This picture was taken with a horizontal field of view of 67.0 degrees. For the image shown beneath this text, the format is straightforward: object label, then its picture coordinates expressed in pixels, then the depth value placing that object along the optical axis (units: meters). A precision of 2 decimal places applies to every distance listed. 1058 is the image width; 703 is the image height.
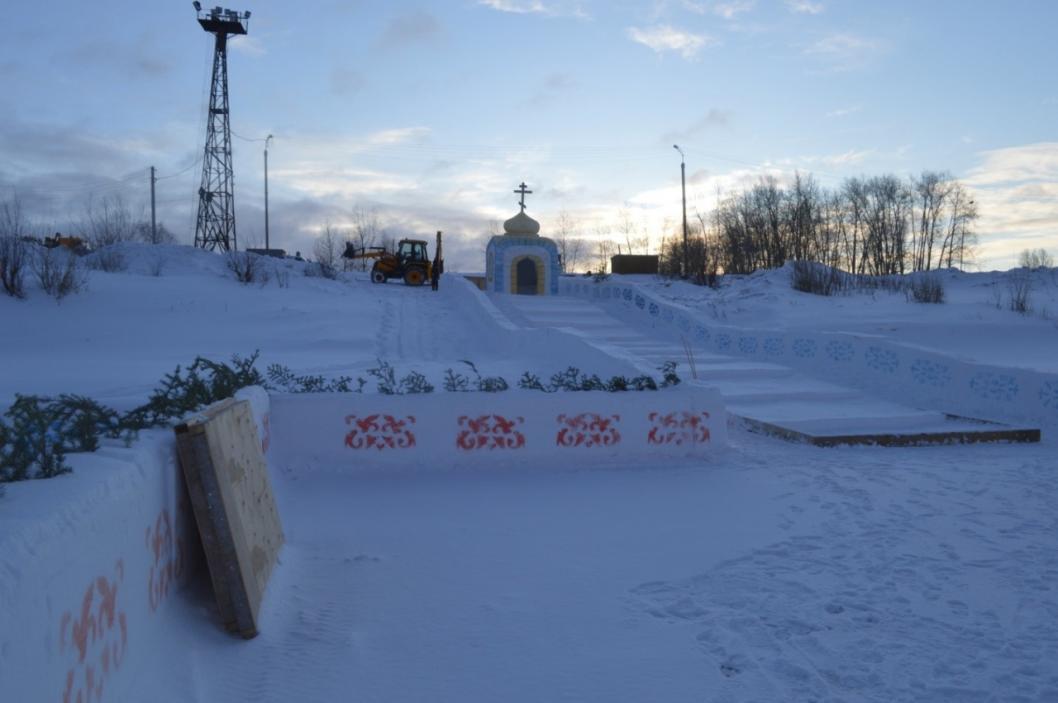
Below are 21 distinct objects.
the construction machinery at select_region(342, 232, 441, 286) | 29.25
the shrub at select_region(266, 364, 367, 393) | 8.00
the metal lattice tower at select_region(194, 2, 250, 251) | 36.75
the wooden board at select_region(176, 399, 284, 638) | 3.72
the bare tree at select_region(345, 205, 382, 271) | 46.34
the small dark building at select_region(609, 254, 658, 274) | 38.12
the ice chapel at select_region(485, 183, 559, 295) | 25.05
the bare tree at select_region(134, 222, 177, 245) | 48.47
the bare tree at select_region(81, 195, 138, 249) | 35.88
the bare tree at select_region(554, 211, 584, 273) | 63.96
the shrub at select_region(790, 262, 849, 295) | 24.93
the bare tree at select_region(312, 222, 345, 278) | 28.89
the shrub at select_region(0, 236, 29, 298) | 17.62
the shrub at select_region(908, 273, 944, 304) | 21.94
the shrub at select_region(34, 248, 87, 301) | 18.05
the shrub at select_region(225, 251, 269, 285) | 22.98
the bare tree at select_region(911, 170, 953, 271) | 53.91
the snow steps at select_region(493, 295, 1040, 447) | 9.39
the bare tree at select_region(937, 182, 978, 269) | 54.31
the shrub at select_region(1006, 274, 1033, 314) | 19.39
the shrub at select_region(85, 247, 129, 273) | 24.20
